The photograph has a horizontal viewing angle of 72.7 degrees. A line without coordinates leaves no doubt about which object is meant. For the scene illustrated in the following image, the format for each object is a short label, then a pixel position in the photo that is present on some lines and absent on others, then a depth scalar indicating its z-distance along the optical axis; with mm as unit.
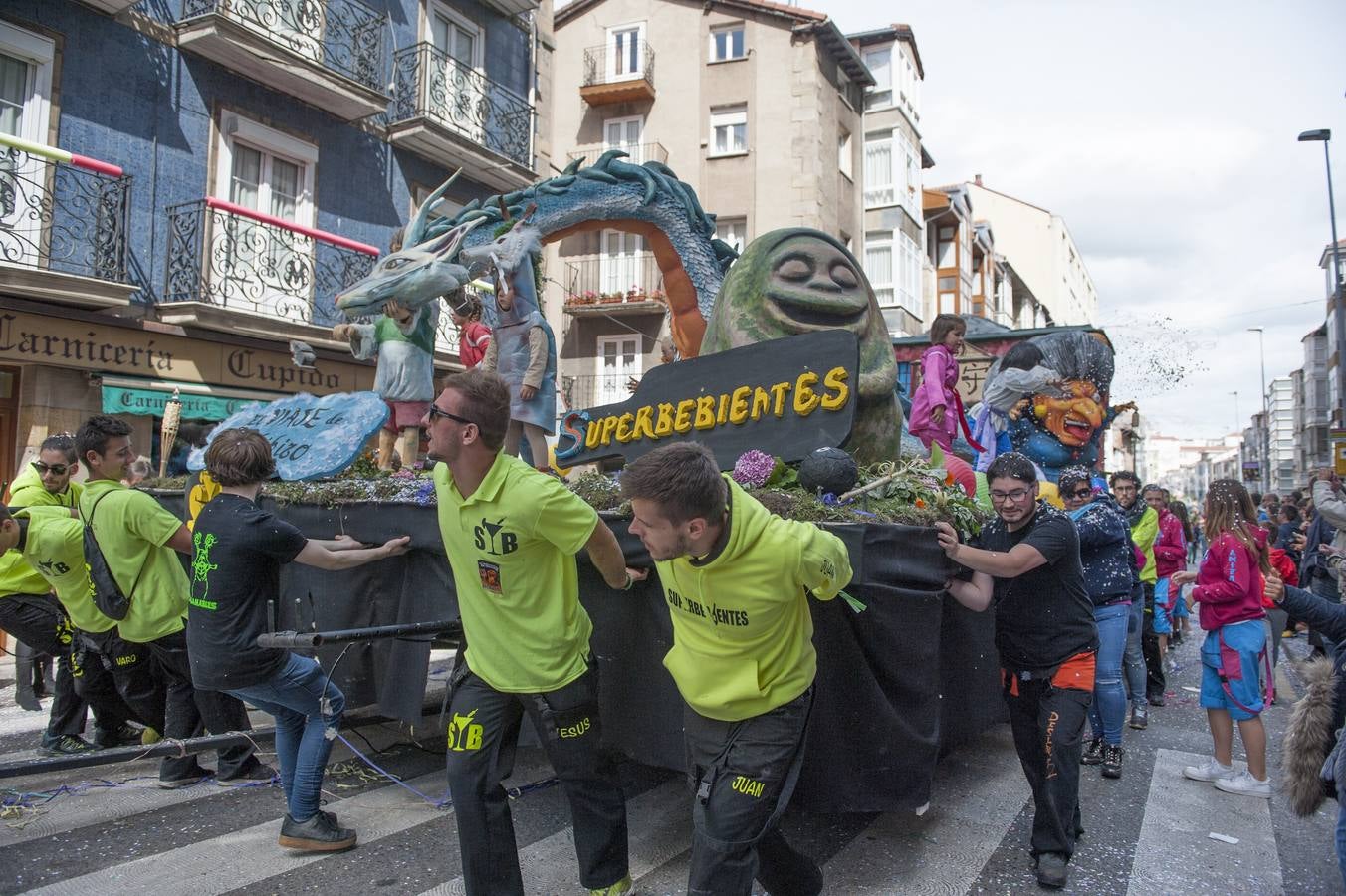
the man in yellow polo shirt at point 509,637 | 3111
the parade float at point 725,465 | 3594
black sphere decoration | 4199
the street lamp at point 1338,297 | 19828
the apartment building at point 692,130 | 23734
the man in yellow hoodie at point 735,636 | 2713
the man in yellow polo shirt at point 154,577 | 4625
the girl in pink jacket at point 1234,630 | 4926
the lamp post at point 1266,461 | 61325
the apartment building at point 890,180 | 27297
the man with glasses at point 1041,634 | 3723
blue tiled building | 11109
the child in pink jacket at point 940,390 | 6520
